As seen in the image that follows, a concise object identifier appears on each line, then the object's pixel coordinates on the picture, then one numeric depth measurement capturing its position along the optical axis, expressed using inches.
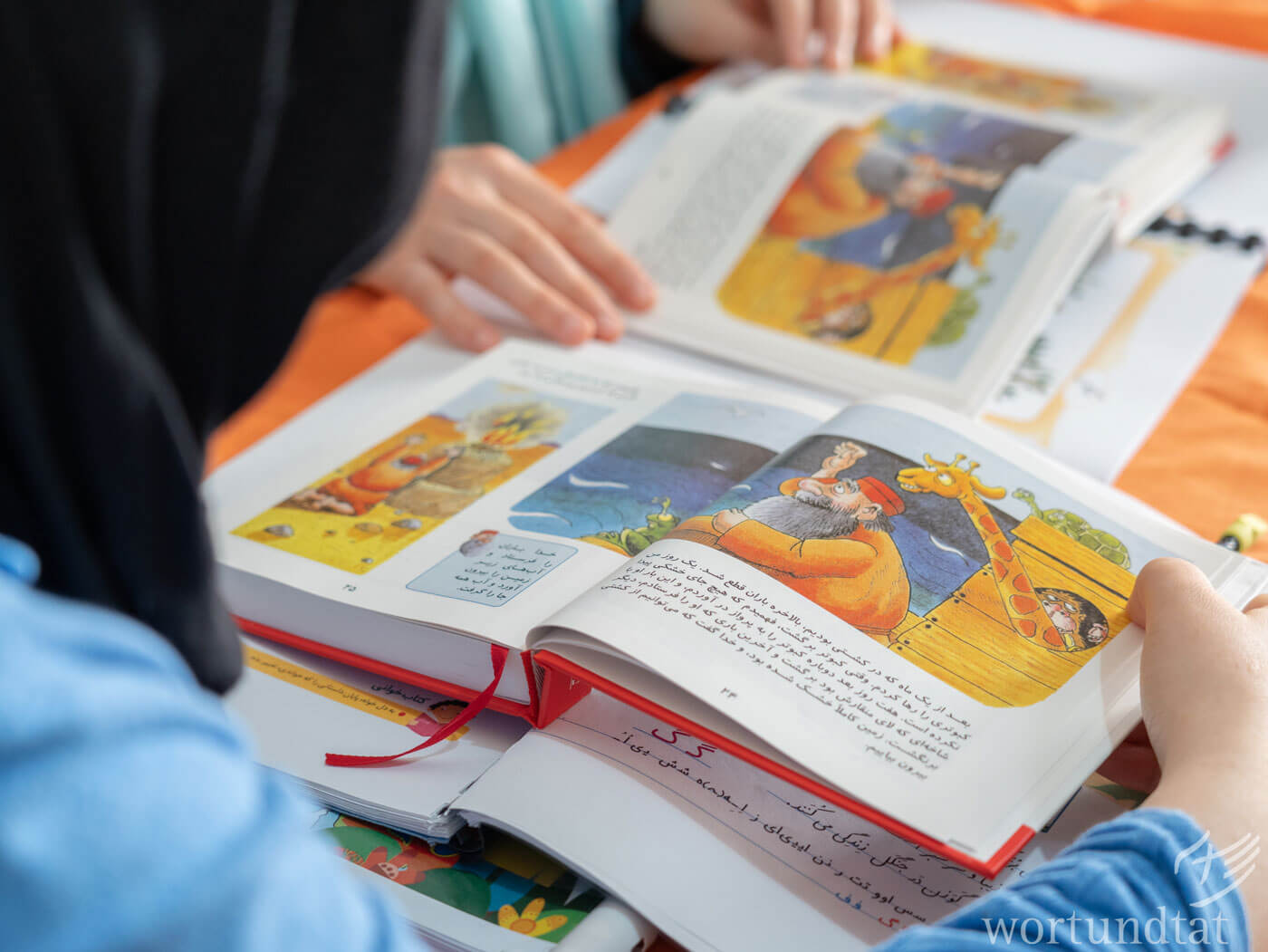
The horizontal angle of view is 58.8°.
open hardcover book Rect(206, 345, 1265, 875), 16.8
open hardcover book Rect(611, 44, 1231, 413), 30.3
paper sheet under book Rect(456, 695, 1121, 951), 16.4
